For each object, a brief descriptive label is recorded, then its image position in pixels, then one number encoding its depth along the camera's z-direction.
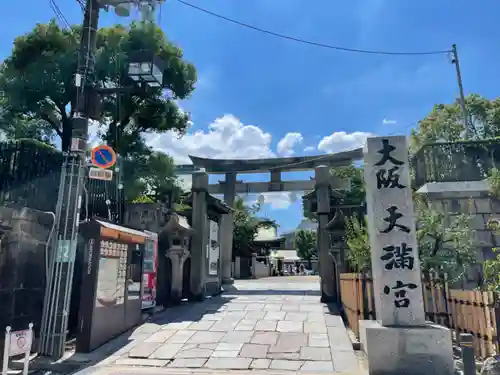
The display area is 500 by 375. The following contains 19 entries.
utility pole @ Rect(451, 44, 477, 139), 19.05
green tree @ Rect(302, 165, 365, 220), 25.15
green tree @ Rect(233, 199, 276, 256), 30.23
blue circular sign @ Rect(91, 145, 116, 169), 7.51
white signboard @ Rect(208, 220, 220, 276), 14.67
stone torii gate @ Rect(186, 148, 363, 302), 26.91
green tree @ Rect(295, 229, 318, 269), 42.65
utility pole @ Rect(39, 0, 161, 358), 7.05
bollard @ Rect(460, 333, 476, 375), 5.02
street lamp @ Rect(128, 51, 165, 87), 7.45
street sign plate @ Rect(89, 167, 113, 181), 7.33
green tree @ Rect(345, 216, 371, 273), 9.12
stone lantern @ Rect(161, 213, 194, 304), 12.18
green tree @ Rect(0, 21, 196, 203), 13.20
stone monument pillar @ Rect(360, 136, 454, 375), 6.12
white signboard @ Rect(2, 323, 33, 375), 5.18
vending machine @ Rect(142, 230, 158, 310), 10.62
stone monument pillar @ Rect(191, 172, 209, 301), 13.37
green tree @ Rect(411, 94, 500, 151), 20.08
